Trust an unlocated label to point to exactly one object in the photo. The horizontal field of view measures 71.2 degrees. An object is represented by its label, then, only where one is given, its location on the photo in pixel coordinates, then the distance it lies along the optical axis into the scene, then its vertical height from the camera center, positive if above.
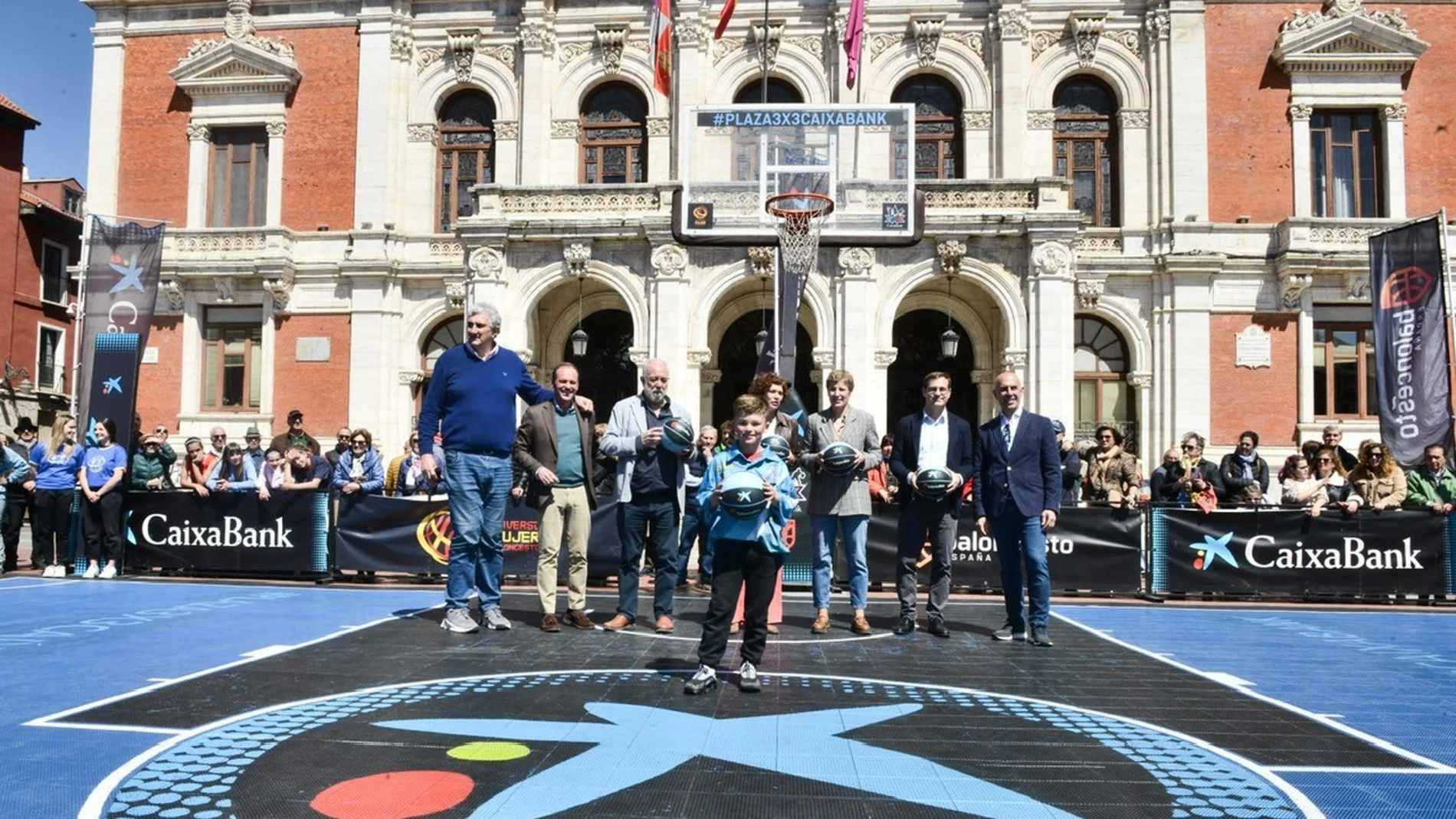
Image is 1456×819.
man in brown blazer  8.06 -0.11
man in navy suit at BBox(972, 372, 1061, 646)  7.96 -0.21
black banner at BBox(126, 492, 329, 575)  12.32 -0.93
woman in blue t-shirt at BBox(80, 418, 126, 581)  12.26 -0.59
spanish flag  21.73 +9.08
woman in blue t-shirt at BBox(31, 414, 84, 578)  12.68 -0.57
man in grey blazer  8.19 -0.25
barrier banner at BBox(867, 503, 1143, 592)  11.88 -0.99
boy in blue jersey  5.81 -0.47
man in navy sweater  7.83 +0.19
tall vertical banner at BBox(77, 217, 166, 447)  18.88 +3.30
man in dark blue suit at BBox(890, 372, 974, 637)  8.27 -0.21
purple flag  21.45 +9.26
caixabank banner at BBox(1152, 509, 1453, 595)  11.50 -0.94
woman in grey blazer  8.27 -0.24
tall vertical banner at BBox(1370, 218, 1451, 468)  14.61 +1.94
